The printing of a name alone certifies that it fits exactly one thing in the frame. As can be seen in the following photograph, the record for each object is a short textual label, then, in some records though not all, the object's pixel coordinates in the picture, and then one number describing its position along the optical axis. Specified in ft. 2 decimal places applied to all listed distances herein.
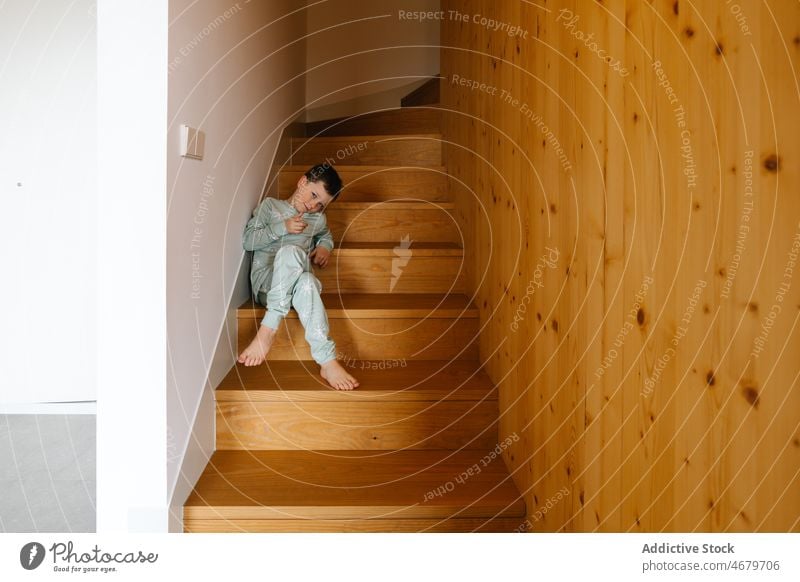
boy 5.44
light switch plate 4.16
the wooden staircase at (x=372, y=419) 4.29
